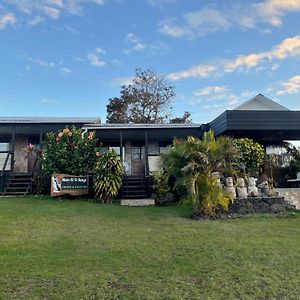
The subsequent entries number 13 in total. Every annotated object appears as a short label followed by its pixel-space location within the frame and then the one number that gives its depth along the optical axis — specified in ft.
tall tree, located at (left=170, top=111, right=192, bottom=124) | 108.88
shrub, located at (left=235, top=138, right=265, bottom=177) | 45.09
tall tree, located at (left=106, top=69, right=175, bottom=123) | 108.78
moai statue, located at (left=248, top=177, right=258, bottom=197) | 36.71
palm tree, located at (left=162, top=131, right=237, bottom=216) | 31.76
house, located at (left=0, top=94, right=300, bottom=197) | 46.65
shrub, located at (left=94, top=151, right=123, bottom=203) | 43.11
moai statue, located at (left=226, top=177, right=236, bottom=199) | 35.01
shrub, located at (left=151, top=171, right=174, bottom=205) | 43.50
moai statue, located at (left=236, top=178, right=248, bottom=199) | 35.73
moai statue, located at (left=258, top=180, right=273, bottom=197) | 37.92
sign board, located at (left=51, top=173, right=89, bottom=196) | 44.24
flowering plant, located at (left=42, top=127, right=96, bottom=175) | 46.91
